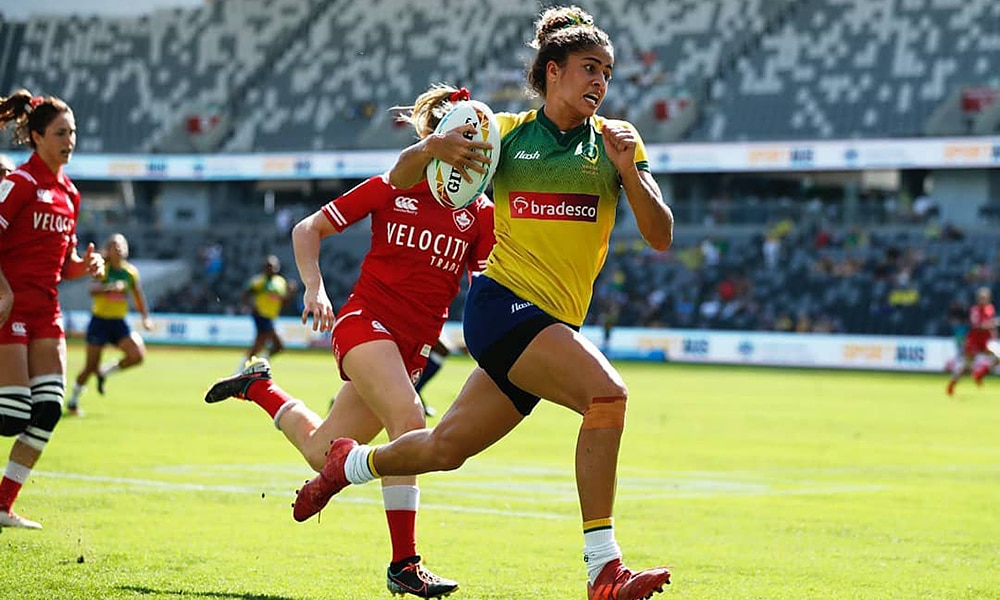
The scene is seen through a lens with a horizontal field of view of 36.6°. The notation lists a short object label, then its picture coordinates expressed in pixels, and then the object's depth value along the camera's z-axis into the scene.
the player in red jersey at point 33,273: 8.79
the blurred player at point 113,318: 20.25
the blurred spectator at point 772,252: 45.03
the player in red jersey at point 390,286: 7.44
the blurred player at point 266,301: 28.22
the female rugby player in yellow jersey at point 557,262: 5.90
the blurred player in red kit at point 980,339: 29.69
